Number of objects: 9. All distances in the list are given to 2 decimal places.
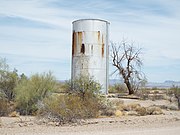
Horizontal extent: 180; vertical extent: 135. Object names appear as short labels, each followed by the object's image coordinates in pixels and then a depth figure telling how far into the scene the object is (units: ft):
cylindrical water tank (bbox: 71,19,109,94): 109.50
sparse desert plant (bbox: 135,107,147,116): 103.60
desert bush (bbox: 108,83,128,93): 241.35
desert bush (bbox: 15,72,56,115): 99.60
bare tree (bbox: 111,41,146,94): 190.33
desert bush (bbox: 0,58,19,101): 119.24
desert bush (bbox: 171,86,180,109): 130.40
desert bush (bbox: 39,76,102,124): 78.89
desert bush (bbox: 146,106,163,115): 105.60
